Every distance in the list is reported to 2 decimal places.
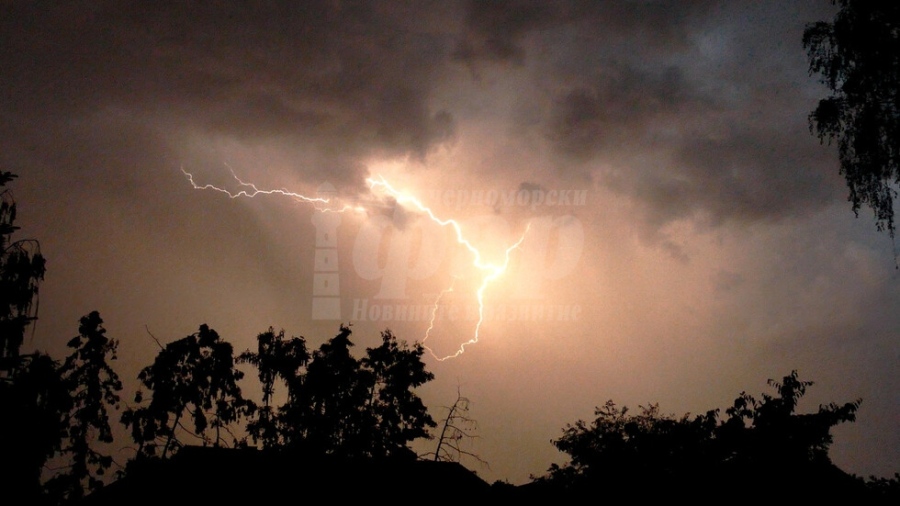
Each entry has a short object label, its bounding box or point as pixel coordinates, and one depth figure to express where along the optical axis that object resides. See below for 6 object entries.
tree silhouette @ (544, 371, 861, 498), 16.89
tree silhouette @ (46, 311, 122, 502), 25.09
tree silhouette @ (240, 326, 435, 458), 31.14
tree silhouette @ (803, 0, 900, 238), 13.17
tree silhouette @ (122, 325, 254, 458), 27.27
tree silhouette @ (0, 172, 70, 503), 11.07
